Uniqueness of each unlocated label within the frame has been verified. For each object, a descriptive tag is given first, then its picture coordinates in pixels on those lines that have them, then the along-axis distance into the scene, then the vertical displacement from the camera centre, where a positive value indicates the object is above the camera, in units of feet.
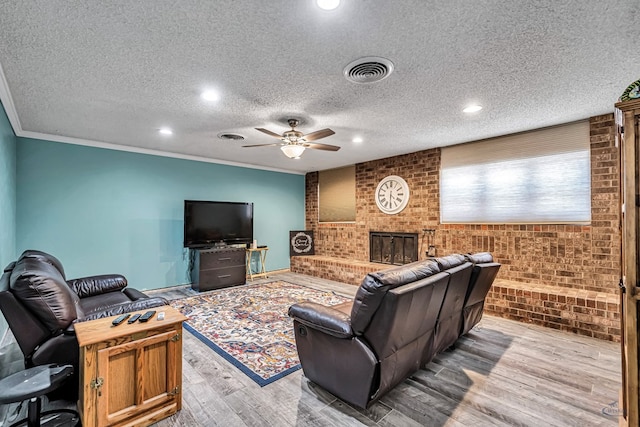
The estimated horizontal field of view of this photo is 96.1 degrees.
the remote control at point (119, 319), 5.94 -2.20
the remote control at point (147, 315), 6.13 -2.19
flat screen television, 17.22 -0.47
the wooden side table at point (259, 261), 20.42 -3.32
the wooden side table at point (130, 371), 5.35 -3.12
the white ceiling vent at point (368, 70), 7.18 +3.85
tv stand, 16.97 -3.23
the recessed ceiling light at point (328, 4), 5.10 +3.81
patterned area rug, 8.65 -4.41
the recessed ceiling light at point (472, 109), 10.19 +3.87
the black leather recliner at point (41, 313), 6.00 -2.16
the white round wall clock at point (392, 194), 18.01 +1.36
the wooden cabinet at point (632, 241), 4.43 -0.40
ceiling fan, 11.15 +2.97
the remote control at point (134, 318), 6.08 -2.20
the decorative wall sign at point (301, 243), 23.09 -2.20
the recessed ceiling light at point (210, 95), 9.00 +3.87
